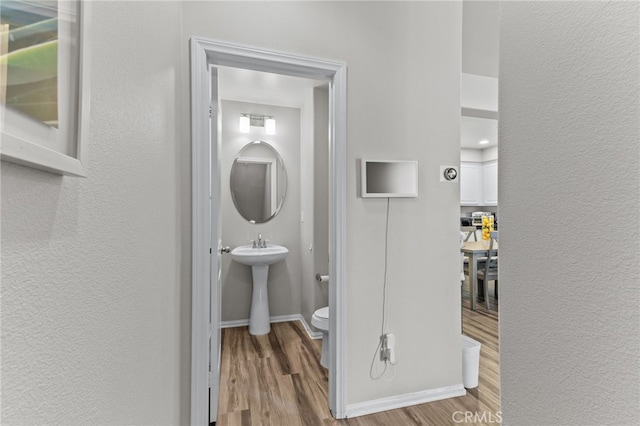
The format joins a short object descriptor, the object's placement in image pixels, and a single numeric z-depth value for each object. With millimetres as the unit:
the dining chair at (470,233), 4959
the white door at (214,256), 1656
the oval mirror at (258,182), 3523
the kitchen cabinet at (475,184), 6535
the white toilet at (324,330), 2465
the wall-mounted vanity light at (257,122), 3475
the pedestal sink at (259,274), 3100
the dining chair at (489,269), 4051
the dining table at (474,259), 4039
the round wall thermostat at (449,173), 2062
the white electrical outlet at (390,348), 1935
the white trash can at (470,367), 2166
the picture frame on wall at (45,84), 277
